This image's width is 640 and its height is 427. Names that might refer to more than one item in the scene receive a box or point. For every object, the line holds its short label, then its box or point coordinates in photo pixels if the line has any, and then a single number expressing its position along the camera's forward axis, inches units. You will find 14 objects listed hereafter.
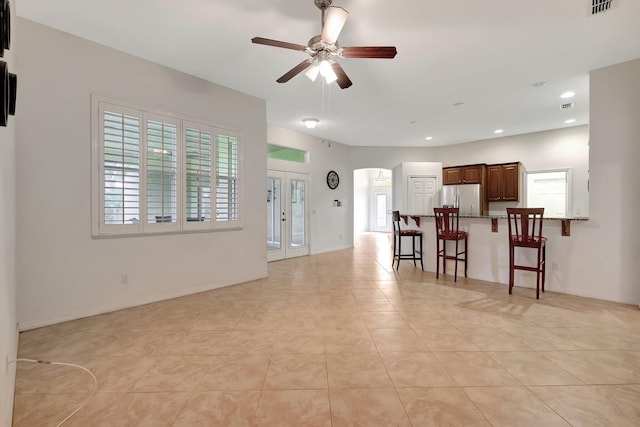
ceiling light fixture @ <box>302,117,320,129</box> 218.5
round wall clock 300.5
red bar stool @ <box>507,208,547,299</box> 143.7
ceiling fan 84.8
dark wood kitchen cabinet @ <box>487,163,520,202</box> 267.3
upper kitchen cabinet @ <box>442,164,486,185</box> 282.5
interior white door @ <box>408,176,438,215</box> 309.3
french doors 248.4
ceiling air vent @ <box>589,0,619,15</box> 97.0
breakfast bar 154.0
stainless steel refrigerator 279.1
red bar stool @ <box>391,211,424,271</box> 207.5
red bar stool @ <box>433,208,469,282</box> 177.2
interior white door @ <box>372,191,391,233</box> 533.6
